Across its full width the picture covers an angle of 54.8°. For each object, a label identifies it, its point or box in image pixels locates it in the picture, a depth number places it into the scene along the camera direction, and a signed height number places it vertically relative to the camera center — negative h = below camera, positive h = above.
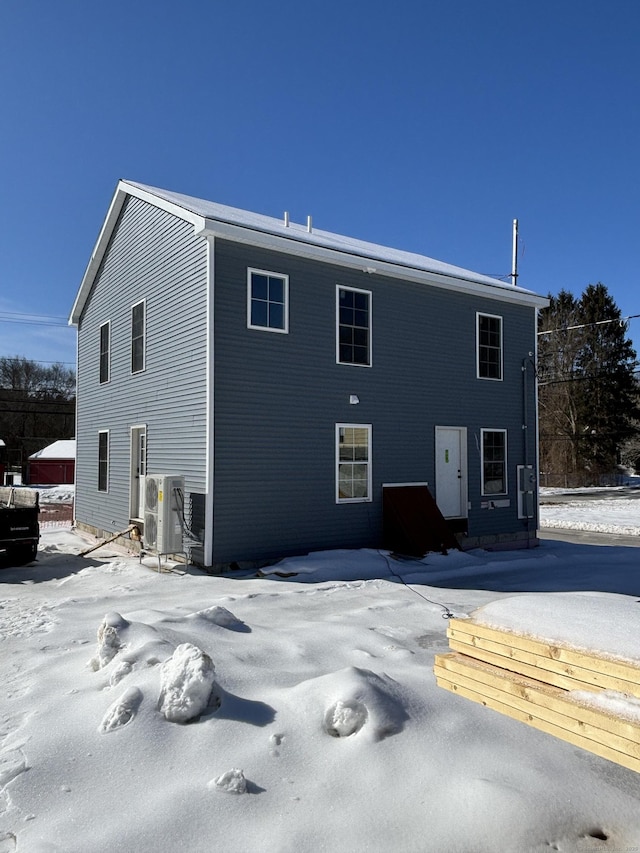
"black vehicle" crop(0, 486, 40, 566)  10.49 -1.28
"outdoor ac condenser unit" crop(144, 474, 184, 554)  9.98 -0.87
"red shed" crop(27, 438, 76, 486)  35.00 -0.36
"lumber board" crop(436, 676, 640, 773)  3.33 -1.63
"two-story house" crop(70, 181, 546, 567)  10.09 +1.47
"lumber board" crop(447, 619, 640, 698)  3.50 -1.27
